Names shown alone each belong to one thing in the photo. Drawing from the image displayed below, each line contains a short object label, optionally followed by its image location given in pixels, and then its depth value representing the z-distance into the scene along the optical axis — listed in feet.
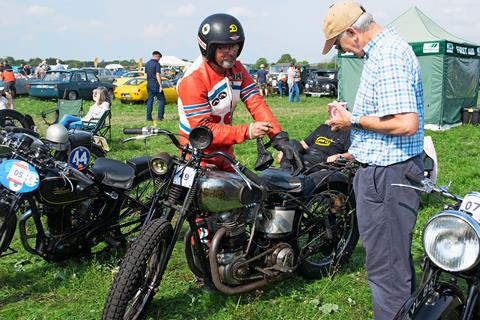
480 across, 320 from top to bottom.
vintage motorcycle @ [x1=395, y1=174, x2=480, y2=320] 7.20
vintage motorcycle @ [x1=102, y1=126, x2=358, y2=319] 10.04
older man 8.53
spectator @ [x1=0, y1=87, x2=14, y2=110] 33.81
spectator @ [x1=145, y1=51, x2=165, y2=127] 45.83
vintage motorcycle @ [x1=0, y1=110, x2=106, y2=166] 14.85
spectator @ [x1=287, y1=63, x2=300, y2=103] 71.26
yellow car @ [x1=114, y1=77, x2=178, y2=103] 65.41
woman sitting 30.25
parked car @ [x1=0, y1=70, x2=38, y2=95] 75.15
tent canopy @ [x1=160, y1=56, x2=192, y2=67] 135.32
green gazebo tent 43.98
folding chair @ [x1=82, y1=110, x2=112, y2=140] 28.99
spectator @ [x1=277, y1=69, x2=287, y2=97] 84.53
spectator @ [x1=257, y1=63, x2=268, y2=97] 83.05
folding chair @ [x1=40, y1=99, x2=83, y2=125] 32.71
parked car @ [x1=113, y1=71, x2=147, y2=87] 72.61
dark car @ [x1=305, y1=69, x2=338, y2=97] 81.25
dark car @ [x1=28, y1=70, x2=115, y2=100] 65.77
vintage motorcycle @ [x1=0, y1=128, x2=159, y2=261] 11.68
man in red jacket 11.02
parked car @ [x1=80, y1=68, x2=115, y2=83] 90.02
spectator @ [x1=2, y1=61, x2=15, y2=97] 56.37
